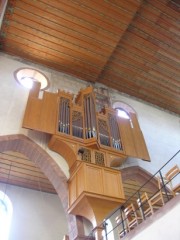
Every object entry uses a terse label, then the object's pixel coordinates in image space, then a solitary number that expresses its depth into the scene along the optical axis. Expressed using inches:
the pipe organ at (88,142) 269.7
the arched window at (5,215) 360.8
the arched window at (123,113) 458.9
